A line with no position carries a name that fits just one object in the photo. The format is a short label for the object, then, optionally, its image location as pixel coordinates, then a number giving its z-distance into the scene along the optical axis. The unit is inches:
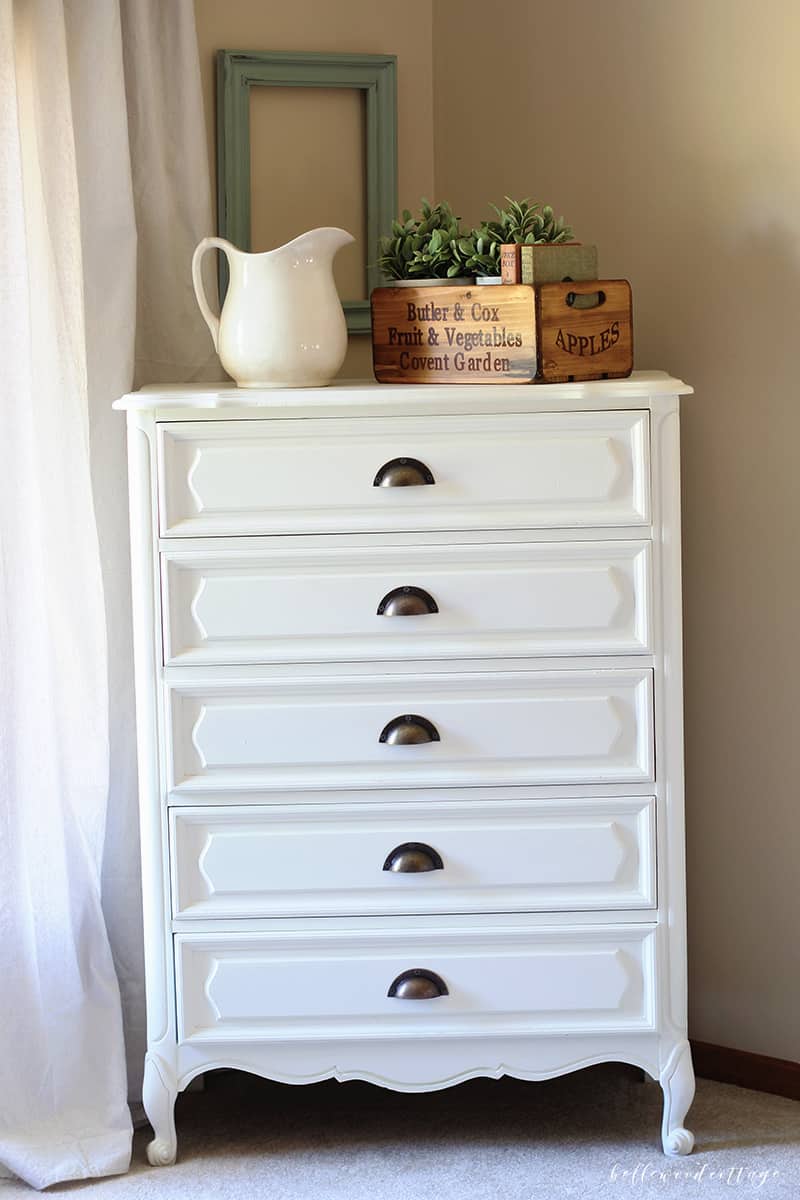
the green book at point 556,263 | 154.3
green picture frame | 172.0
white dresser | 153.1
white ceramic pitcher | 157.3
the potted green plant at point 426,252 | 158.4
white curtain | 158.1
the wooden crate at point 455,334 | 154.4
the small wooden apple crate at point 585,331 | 153.9
